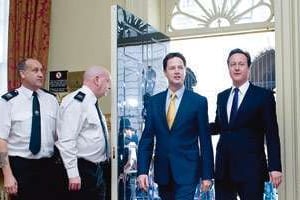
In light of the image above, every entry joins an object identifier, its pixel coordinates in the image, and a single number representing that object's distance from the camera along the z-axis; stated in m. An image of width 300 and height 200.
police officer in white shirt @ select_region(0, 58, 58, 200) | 3.09
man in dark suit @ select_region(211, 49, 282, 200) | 2.82
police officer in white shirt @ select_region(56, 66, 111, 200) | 3.09
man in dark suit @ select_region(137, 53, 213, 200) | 2.95
